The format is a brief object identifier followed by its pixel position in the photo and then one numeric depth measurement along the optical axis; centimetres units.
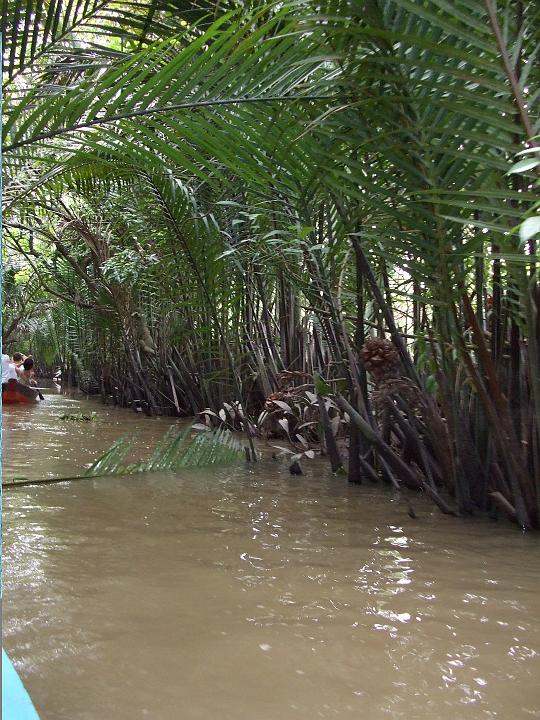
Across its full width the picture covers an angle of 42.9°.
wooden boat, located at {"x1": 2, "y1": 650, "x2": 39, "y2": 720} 77
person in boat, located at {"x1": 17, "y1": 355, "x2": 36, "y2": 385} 1154
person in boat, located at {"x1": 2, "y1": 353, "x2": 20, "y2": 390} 902
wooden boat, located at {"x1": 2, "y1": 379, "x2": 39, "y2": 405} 954
